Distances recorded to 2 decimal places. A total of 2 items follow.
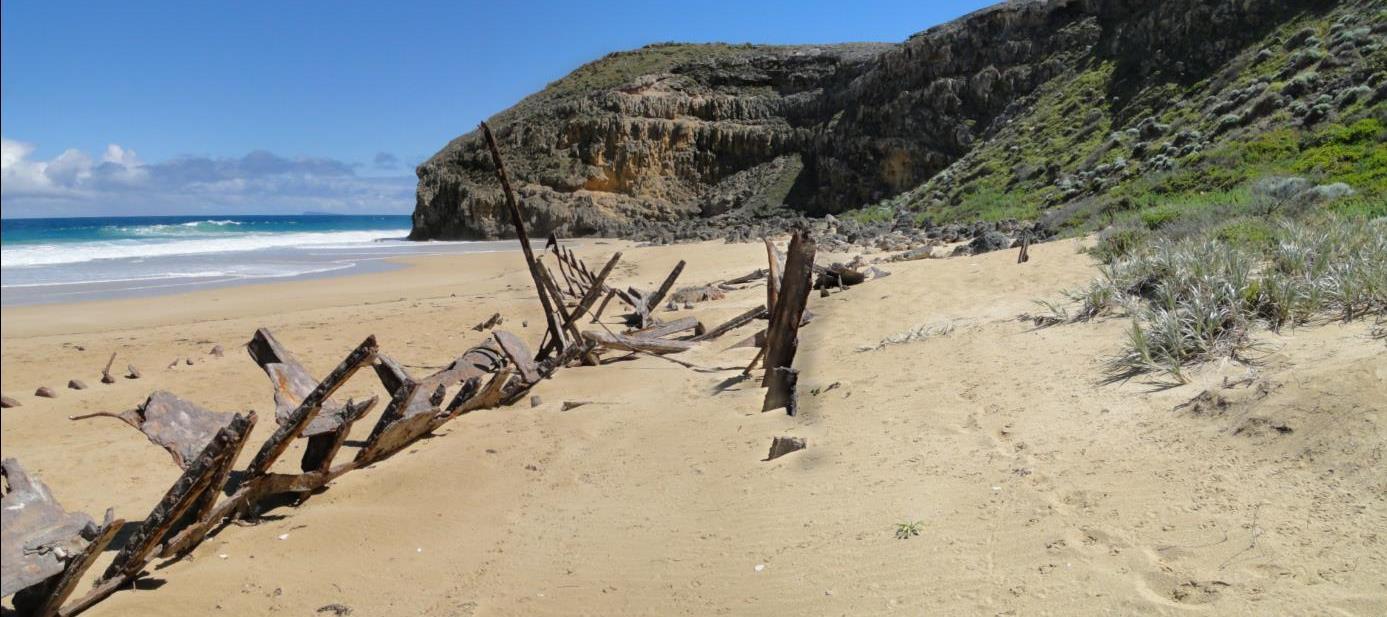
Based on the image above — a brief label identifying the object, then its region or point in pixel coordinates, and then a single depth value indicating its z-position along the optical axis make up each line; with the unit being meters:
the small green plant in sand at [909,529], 3.37
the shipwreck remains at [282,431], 2.89
